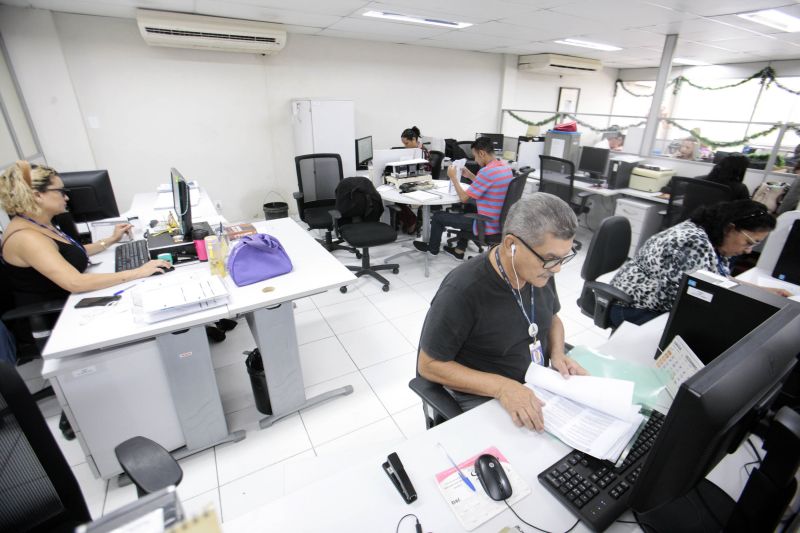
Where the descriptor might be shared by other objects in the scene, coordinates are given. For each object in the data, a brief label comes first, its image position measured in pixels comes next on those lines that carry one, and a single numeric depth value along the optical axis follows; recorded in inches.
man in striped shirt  136.6
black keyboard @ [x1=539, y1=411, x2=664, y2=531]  35.0
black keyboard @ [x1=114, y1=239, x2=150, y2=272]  85.6
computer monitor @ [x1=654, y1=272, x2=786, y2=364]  45.7
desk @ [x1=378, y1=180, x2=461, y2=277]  147.5
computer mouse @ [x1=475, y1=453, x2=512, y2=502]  36.3
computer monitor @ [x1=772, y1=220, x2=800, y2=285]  84.6
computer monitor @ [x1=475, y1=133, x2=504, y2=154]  244.7
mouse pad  34.9
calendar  47.1
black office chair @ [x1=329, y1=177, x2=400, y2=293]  137.4
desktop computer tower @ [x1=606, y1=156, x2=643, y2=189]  177.8
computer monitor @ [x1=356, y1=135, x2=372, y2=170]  202.5
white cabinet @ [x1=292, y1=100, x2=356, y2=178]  196.2
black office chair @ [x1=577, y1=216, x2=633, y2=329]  87.1
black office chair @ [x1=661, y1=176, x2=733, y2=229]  127.1
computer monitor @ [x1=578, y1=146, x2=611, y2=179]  187.6
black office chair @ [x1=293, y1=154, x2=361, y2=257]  157.1
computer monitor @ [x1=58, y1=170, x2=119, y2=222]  99.8
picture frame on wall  323.3
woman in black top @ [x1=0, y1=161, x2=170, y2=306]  70.5
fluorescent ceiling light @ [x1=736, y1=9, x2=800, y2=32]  142.6
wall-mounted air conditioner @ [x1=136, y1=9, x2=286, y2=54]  156.9
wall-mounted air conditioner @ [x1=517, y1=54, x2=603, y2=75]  260.7
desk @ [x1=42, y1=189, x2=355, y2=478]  61.6
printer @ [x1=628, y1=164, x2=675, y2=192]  168.6
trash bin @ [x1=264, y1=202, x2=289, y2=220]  203.6
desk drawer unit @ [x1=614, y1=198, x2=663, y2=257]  163.2
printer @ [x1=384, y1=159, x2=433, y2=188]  163.5
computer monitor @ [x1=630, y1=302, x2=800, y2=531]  25.6
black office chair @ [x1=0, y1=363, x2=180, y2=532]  36.0
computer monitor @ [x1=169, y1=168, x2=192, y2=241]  89.1
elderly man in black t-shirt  47.6
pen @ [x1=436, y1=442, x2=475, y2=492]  37.6
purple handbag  78.1
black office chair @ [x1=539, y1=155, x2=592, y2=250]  164.2
